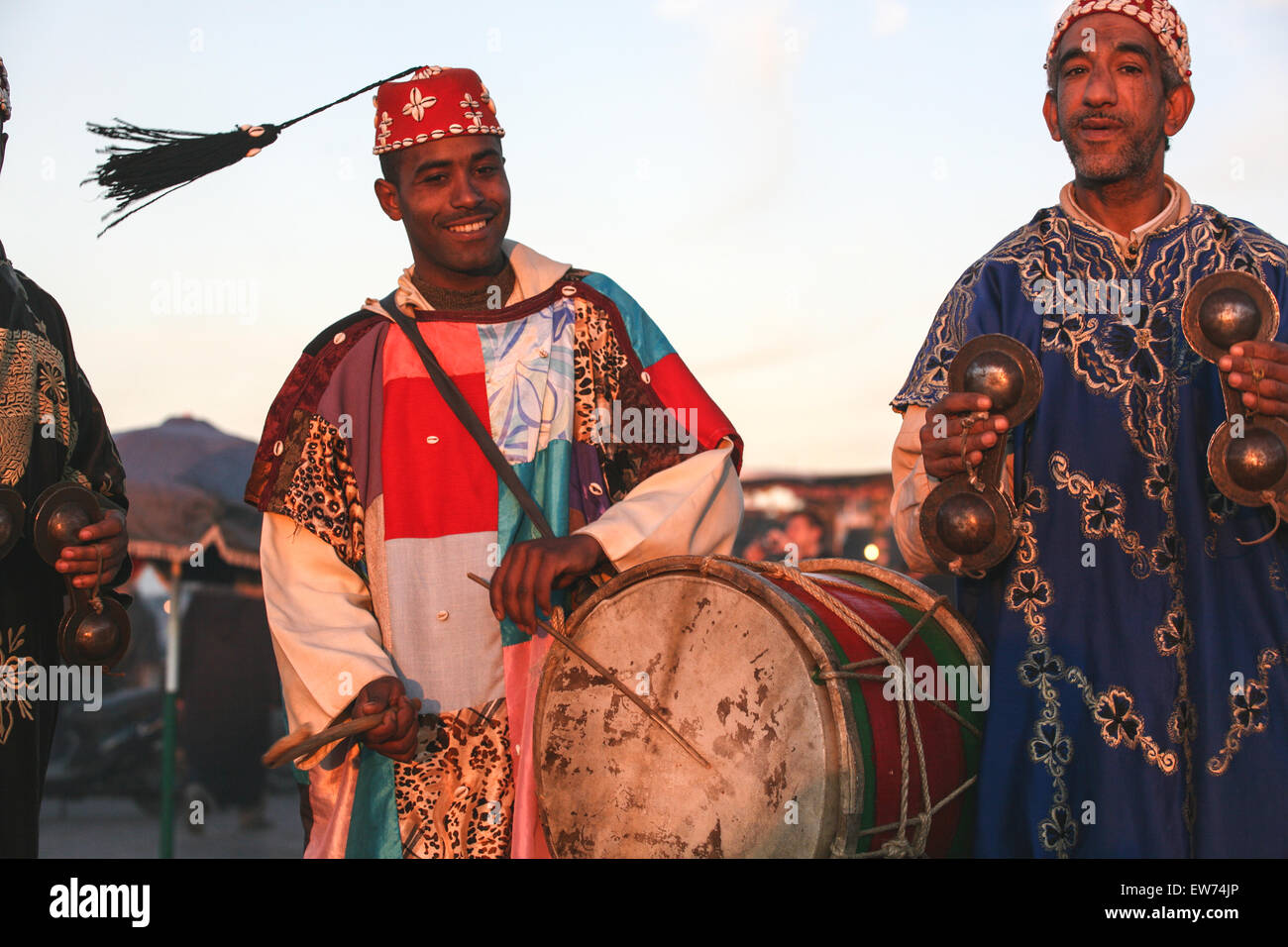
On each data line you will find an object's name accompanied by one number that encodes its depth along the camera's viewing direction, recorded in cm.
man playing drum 365
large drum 305
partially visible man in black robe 407
